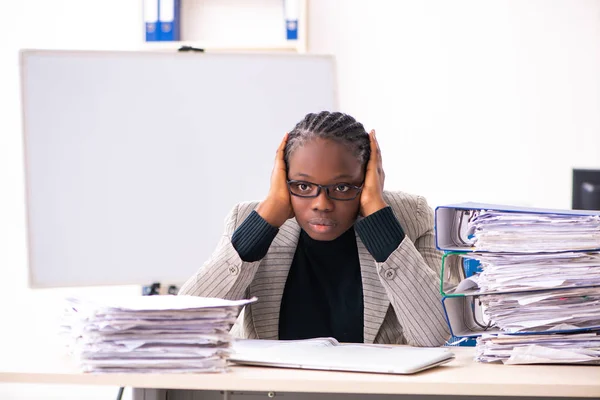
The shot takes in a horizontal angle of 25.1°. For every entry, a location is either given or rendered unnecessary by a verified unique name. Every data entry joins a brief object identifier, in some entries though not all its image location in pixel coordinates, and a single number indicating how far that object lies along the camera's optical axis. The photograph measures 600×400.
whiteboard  3.88
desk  2.18
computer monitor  3.15
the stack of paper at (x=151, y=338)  2.25
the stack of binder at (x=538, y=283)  2.41
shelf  5.50
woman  2.77
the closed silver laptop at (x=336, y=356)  2.27
